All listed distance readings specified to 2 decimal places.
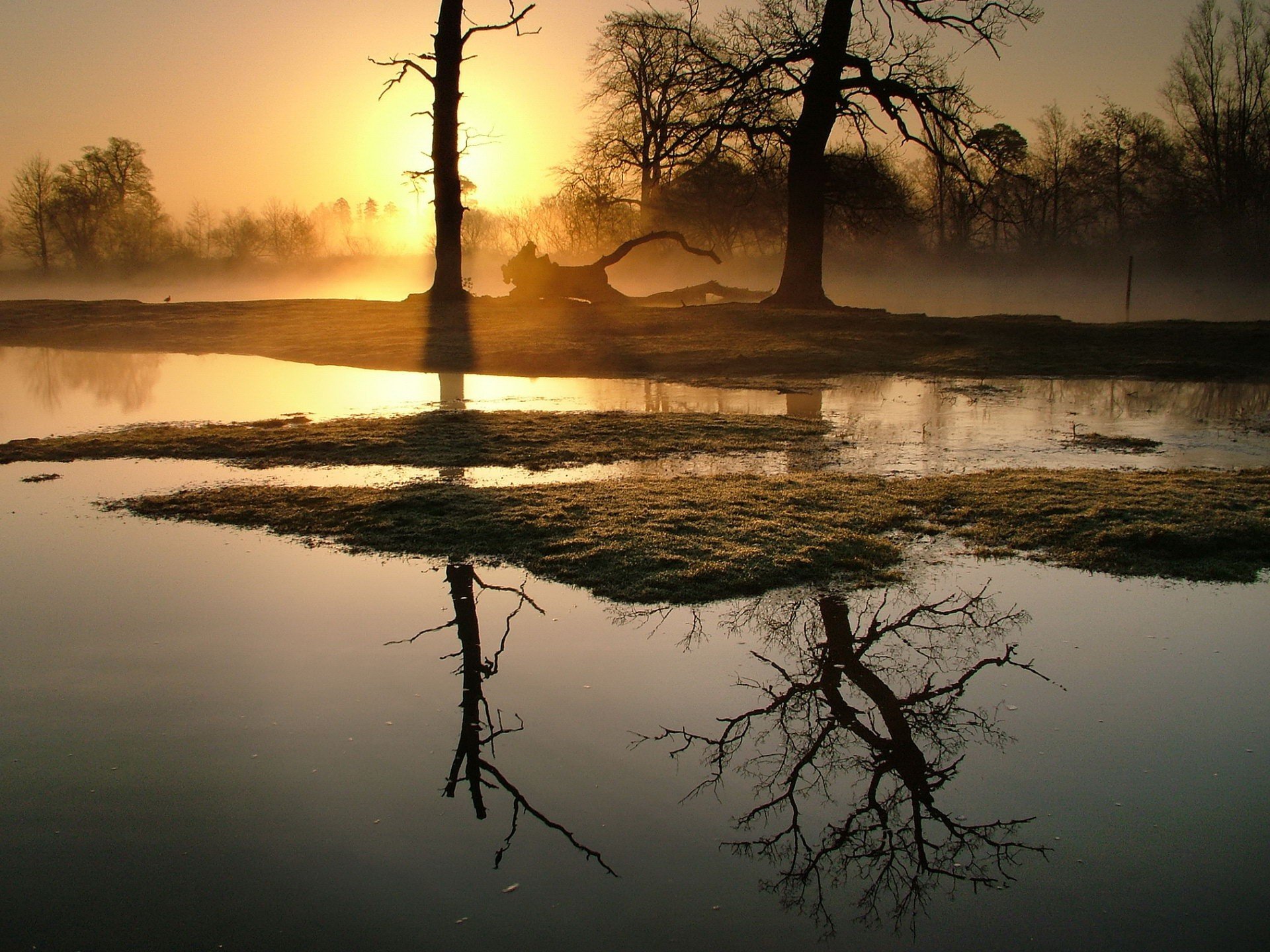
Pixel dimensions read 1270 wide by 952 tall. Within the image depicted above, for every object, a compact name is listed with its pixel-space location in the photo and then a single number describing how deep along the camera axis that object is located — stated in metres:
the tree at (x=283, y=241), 73.88
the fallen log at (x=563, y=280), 25.88
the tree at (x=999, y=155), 21.12
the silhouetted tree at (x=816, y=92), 21.64
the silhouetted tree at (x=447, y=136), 24.31
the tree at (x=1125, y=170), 43.72
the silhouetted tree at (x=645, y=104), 24.66
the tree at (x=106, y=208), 59.59
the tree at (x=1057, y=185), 47.47
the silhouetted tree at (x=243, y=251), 70.50
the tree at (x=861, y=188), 23.55
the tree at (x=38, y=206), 59.47
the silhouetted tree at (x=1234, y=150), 39.62
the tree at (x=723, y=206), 34.09
